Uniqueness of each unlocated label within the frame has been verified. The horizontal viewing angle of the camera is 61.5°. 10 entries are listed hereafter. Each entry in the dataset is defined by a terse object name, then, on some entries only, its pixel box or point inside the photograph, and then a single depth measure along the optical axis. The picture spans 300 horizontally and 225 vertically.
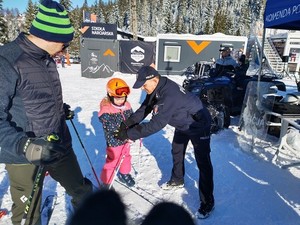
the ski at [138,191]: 3.51
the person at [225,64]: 7.70
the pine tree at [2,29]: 34.52
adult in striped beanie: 1.73
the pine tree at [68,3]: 41.94
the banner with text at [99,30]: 14.81
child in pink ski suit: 3.45
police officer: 2.87
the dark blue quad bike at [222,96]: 6.02
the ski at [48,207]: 2.99
